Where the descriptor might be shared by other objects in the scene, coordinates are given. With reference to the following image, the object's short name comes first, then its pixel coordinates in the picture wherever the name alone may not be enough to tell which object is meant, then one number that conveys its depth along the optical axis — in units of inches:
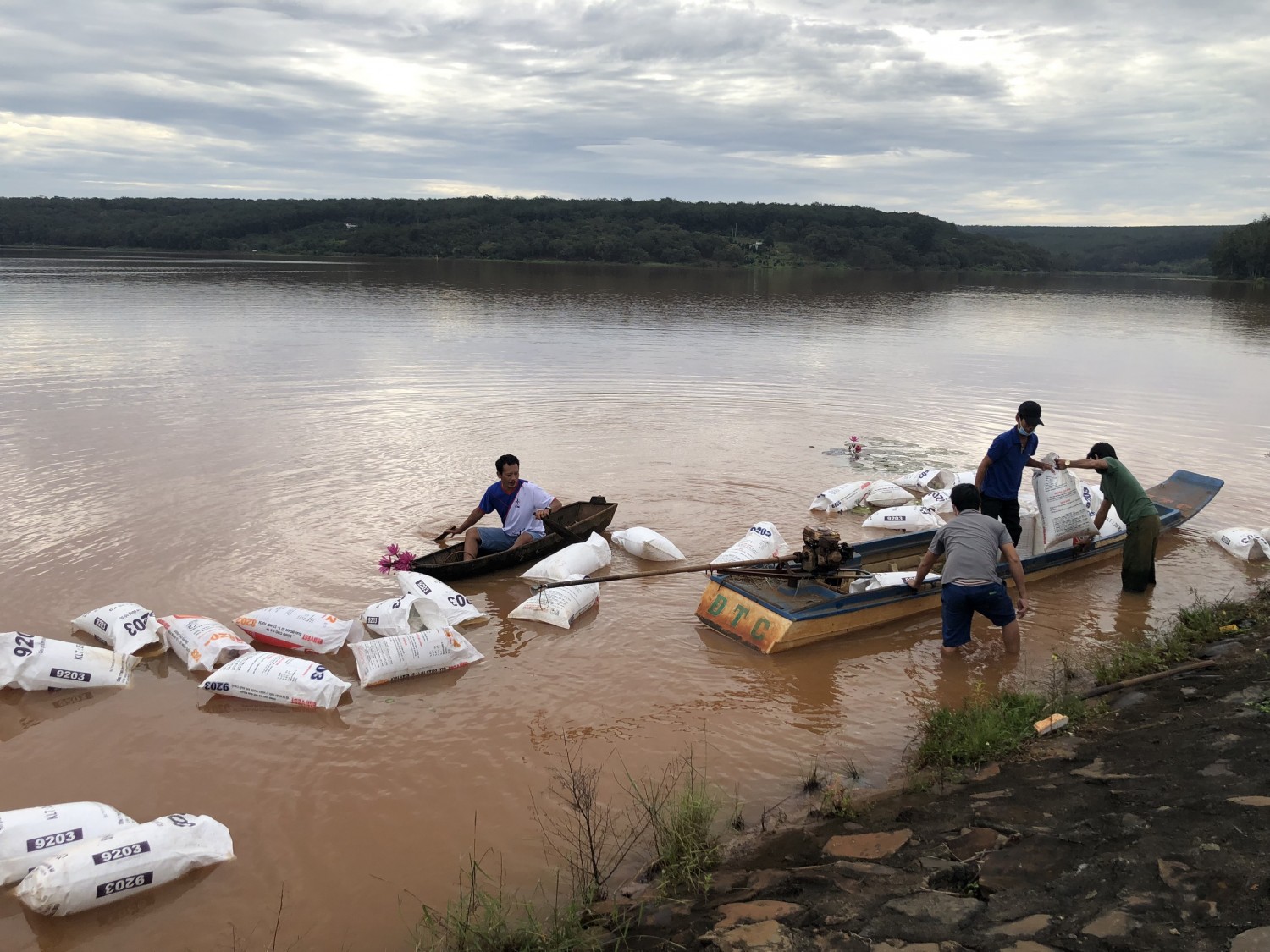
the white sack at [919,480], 510.6
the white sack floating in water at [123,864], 183.6
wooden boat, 365.4
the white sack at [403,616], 315.3
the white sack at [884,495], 485.3
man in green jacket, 366.9
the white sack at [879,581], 331.6
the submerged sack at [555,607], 338.0
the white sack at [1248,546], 419.2
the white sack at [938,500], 467.8
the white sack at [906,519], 435.5
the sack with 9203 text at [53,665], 275.6
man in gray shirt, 293.9
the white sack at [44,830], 193.0
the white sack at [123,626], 300.7
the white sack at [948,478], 475.0
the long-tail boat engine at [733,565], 319.0
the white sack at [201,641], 292.6
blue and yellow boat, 315.9
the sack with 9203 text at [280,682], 270.8
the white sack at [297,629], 305.3
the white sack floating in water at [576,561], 367.6
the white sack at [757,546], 378.9
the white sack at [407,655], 289.4
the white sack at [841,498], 475.8
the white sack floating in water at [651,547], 403.2
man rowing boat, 387.2
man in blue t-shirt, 358.0
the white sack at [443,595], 331.6
